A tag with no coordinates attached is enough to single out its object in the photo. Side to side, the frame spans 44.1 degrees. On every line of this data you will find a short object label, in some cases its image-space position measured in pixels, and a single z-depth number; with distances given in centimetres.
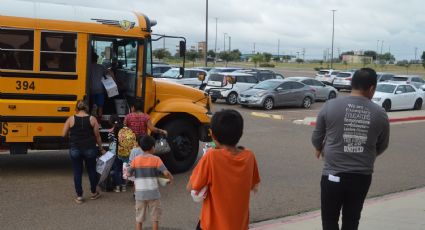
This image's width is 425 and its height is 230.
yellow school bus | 841
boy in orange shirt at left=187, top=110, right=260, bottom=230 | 361
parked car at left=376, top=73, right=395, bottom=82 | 4116
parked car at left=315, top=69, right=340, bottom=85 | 4349
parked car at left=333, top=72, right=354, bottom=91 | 4028
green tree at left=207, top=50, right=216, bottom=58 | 11381
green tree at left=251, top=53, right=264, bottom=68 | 9035
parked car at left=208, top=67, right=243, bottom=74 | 3684
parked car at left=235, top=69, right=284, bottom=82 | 3288
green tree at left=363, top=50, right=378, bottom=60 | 15368
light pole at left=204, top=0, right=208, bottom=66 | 4822
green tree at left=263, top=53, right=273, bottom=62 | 10932
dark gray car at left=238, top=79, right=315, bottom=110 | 2500
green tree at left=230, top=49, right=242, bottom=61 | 13301
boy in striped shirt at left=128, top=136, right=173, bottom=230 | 584
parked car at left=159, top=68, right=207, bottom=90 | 2709
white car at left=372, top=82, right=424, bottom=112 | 2612
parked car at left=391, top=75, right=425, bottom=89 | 3703
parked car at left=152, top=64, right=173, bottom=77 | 2976
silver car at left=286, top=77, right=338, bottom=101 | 3057
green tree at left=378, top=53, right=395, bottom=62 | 13742
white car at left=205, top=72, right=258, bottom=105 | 2644
